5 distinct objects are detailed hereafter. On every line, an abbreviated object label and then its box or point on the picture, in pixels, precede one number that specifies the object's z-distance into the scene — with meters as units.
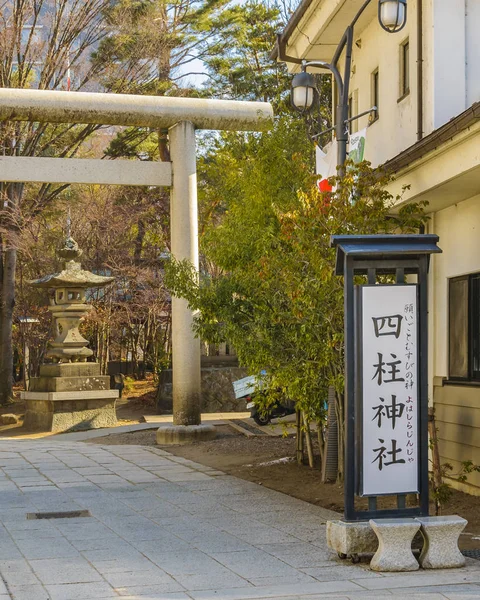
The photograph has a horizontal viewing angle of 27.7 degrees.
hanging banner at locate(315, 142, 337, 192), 12.88
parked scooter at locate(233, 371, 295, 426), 18.84
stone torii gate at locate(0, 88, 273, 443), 17.20
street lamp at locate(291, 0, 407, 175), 10.88
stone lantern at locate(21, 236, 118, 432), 21.75
